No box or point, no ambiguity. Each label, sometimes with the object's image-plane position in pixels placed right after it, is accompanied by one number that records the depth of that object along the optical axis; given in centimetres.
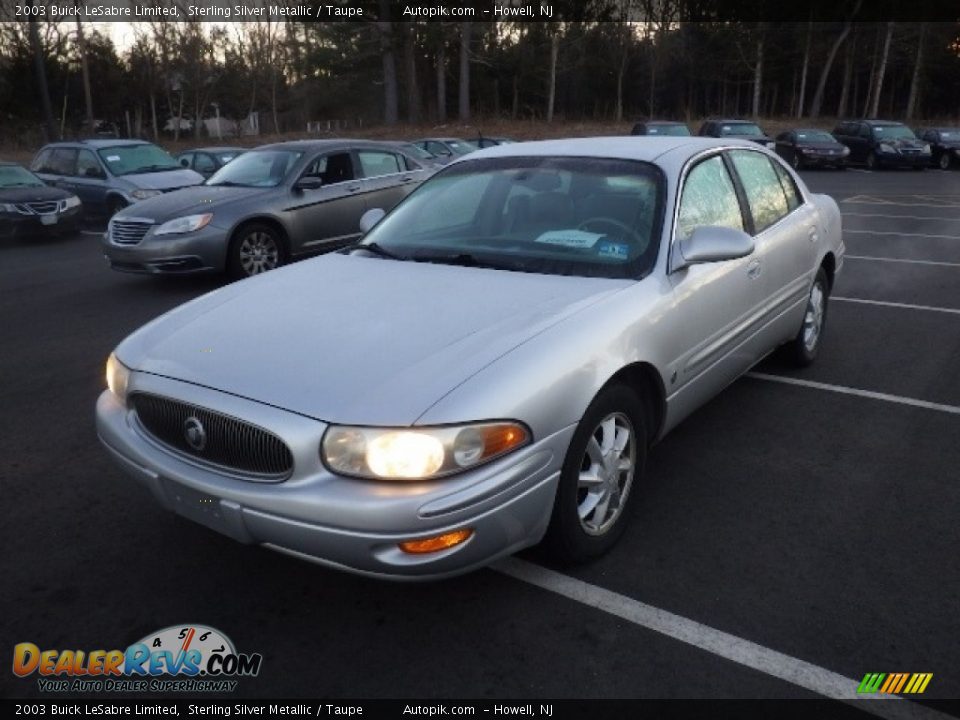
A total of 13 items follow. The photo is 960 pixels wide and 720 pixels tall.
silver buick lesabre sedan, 244
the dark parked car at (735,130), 2500
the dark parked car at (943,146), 2711
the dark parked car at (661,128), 2295
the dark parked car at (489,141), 2256
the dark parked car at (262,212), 823
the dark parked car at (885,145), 2641
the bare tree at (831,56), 4673
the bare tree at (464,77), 4441
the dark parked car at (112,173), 1320
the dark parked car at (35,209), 1253
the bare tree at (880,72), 4589
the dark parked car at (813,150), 2633
